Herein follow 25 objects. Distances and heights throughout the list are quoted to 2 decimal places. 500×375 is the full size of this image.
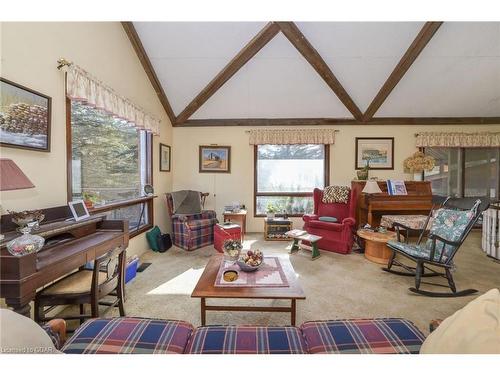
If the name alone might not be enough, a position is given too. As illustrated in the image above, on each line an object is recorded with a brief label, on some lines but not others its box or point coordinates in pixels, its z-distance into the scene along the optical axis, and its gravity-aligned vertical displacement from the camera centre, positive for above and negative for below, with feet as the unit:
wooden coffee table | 5.68 -2.78
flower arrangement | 15.16 +1.54
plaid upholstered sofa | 3.66 -2.65
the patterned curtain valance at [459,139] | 15.56 +3.18
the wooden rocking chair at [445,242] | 8.09 -2.03
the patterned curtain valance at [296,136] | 15.87 +3.30
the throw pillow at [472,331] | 2.46 -1.66
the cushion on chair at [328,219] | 13.11 -2.02
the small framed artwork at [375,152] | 16.08 +2.28
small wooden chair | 5.43 -2.67
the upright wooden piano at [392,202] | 13.30 -0.99
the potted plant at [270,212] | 15.34 -1.95
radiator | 11.27 -2.34
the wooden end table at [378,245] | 10.67 -2.94
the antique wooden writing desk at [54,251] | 4.15 -1.69
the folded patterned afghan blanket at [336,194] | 13.56 -0.61
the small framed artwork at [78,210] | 6.87 -0.90
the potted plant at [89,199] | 8.07 -0.65
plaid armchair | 12.66 -2.68
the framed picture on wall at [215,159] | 16.56 +1.70
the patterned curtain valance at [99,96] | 7.31 +3.16
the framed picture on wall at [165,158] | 14.71 +1.63
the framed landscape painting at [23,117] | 5.37 +1.61
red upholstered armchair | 12.10 -2.21
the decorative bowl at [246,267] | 6.88 -2.54
